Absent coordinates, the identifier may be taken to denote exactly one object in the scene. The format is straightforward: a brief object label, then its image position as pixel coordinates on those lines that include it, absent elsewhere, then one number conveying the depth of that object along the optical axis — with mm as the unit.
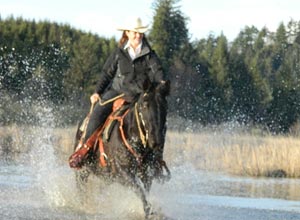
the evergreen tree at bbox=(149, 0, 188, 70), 69375
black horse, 11672
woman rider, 12789
